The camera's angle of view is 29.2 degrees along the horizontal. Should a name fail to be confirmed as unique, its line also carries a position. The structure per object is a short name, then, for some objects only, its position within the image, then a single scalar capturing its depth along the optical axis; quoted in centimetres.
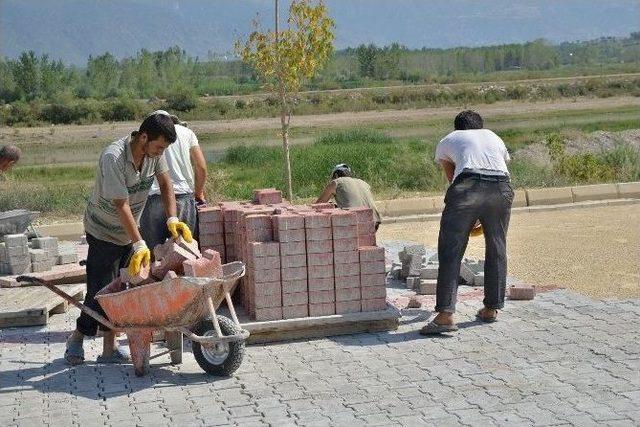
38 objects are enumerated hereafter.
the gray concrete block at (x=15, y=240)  1075
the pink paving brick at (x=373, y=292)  921
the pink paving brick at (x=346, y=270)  916
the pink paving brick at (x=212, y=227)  975
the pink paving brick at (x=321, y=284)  909
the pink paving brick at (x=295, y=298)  905
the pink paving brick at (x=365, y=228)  941
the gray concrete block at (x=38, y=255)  1098
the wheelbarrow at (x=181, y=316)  775
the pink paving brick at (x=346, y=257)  915
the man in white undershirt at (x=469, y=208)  919
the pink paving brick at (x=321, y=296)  909
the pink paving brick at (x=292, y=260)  903
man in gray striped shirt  786
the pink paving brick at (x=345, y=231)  911
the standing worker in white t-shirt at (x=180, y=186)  920
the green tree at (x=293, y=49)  1692
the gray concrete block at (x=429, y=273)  1079
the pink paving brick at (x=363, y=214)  939
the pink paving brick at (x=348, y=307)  917
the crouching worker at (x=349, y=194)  1095
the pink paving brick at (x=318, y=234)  906
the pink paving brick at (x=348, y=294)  916
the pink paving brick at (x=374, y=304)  923
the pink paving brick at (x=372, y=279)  920
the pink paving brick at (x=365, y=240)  946
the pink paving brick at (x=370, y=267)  920
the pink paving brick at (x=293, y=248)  902
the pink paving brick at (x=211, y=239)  975
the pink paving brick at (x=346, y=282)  915
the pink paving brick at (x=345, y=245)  913
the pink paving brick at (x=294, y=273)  904
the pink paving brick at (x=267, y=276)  898
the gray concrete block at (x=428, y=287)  1069
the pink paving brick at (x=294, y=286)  904
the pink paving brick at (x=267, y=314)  903
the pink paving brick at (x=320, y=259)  909
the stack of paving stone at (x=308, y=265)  901
